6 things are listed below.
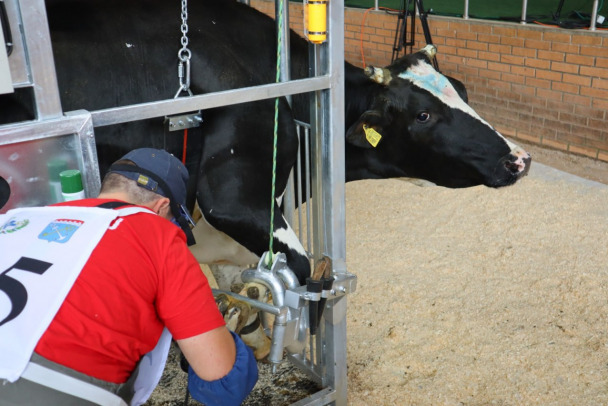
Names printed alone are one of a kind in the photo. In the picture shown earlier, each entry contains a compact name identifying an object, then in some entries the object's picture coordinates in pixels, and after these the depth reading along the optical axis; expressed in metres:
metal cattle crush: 1.80
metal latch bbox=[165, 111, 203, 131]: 2.75
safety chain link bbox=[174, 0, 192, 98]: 2.49
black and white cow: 2.73
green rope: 2.47
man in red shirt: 1.61
